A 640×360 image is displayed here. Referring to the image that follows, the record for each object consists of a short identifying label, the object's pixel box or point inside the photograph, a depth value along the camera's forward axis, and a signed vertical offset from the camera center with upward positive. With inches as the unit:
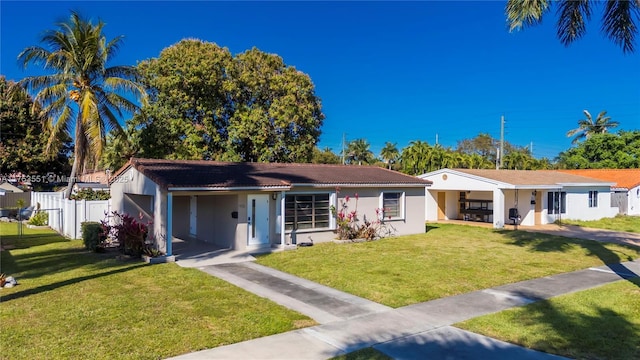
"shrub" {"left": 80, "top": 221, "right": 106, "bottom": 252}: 552.4 -68.4
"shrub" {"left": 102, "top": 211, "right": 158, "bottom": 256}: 513.3 -63.5
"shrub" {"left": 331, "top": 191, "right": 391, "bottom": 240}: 697.0 -67.0
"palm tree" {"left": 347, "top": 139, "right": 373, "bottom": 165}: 2583.7 +206.8
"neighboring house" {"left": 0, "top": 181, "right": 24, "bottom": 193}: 1095.5 -9.9
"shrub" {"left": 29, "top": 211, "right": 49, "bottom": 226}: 870.4 -71.6
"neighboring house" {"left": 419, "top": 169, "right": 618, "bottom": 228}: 967.6 -28.9
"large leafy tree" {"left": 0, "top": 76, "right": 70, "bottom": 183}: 1170.6 +129.8
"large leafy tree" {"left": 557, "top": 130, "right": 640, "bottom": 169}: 1774.1 +146.9
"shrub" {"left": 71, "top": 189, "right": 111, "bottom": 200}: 854.5 -21.7
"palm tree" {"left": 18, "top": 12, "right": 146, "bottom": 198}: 727.1 +175.9
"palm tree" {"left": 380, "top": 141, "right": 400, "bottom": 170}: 2327.8 +179.5
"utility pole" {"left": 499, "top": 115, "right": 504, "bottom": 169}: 1839.0 +231.2
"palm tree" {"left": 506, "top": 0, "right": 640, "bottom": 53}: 402.0 +166.8
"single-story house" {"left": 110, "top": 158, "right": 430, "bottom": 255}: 553.3 -22.3
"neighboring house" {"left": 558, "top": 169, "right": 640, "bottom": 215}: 1261.1 -15.7
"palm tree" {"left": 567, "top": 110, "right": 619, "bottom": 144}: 2198.6 +313.5
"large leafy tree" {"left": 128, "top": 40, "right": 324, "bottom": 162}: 1082.1 +206.4
